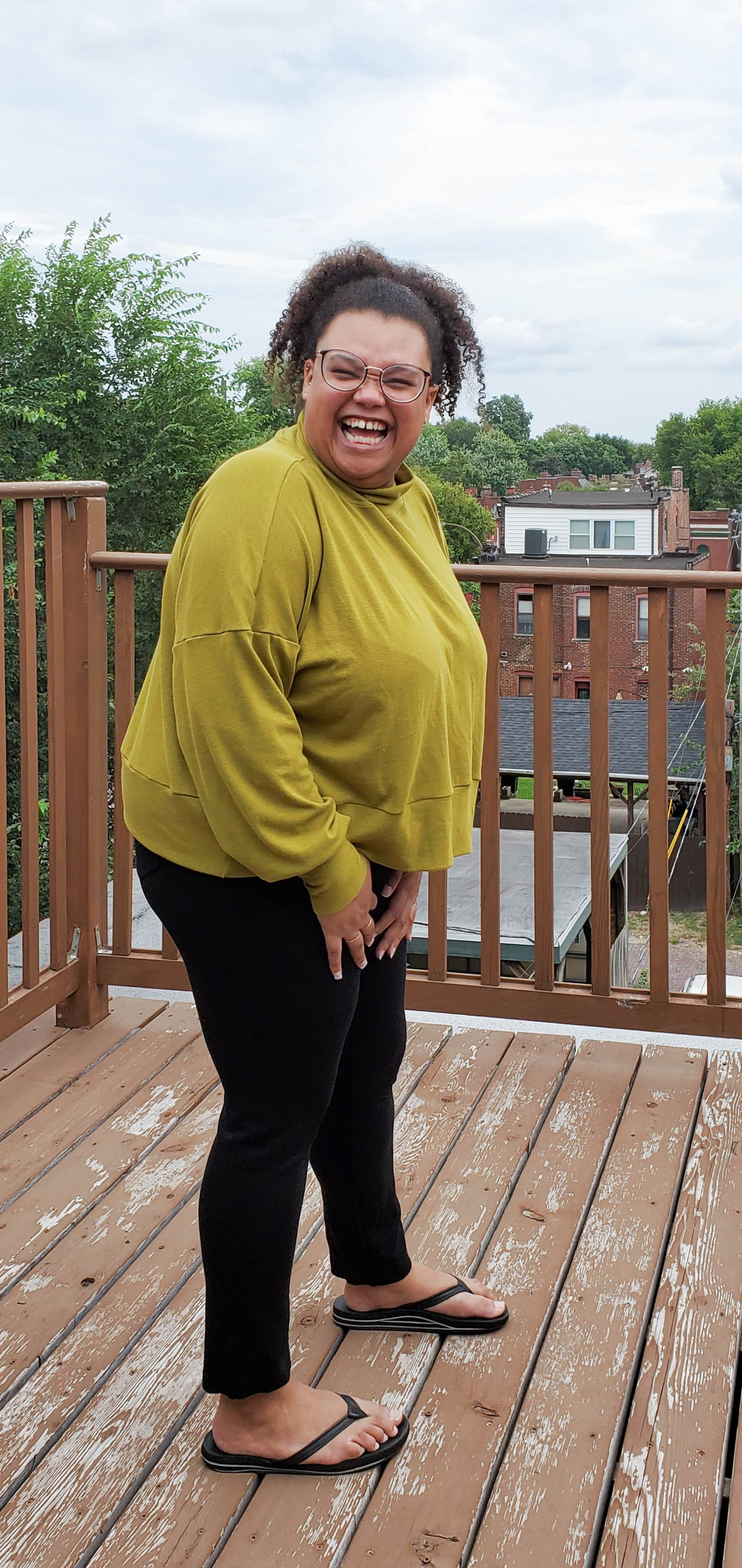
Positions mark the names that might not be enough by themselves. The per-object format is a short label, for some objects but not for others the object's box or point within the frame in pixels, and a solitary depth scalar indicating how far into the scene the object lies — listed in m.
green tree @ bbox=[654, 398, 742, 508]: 58.72
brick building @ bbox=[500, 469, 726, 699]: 37.50
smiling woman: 1.30
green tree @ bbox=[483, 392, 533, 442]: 64.50
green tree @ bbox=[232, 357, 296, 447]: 19.45
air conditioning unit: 39.47
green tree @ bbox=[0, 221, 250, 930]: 17.11
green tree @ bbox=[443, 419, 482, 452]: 47.25
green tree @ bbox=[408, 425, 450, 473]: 45.56
